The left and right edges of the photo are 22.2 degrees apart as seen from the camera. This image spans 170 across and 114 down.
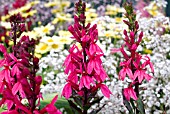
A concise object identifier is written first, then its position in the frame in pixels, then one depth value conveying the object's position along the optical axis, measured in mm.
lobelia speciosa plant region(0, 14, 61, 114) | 733
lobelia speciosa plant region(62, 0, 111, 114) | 905
